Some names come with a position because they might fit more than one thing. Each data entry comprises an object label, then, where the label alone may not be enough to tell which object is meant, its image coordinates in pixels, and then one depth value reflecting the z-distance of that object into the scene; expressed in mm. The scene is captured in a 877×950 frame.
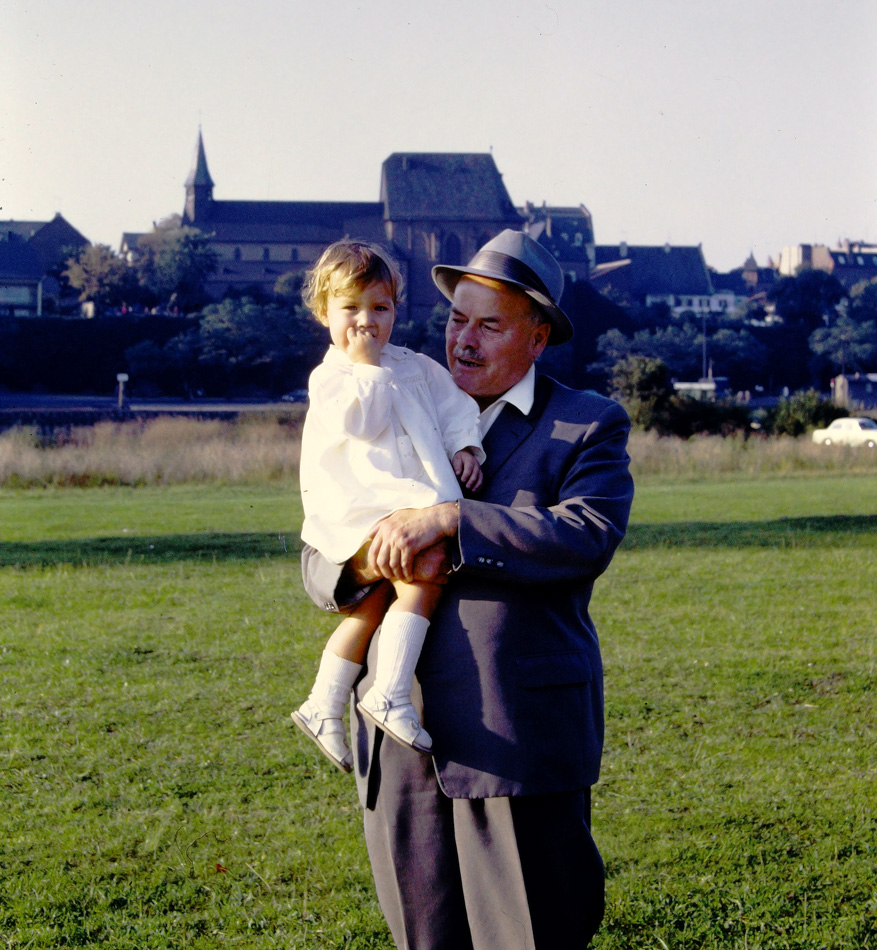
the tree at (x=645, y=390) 28688
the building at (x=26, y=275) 77562
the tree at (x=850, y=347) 74125
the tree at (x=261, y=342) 63562
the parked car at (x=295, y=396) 62406
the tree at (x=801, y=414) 34219
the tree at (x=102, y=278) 73375
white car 31828
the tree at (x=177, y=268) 76188
